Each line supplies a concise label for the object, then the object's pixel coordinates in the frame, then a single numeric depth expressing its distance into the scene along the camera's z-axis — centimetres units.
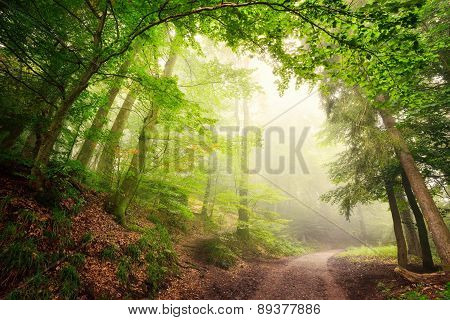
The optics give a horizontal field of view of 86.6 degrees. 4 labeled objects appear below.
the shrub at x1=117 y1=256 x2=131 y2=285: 540
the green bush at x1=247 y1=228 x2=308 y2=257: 1430
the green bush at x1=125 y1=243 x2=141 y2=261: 628
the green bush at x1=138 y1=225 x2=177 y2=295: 615
